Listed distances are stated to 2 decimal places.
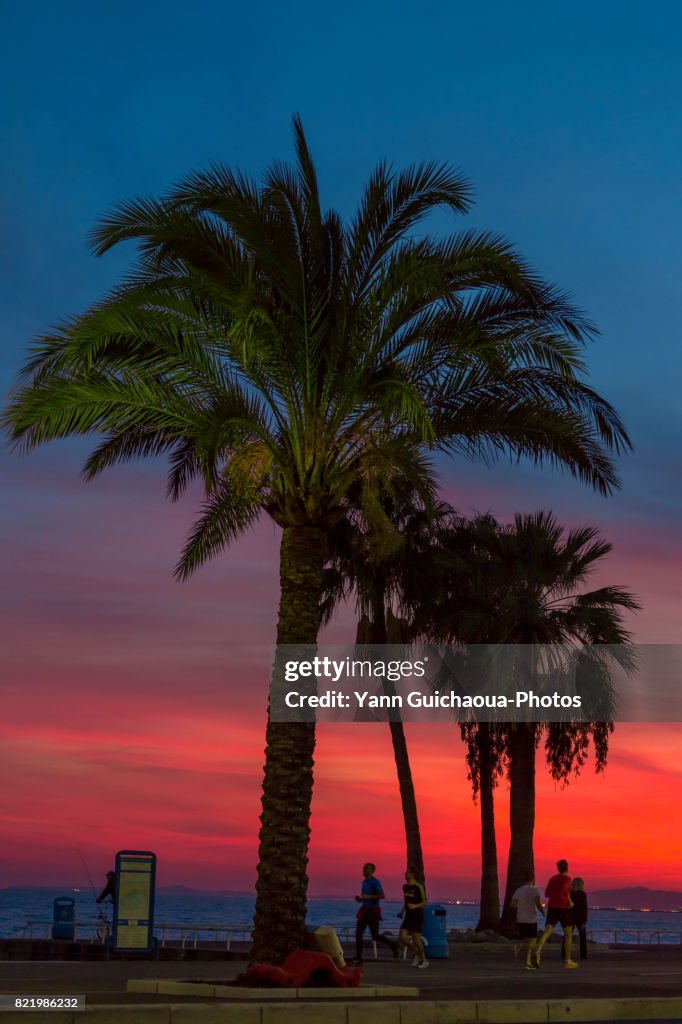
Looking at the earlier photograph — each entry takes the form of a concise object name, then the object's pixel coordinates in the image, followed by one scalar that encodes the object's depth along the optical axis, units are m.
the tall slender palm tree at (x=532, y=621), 35.16
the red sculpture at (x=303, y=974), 15.20
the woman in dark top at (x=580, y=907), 28.67
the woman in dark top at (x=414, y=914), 21.91
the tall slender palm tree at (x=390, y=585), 35.56
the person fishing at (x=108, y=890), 32.66
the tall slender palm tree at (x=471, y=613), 35.56
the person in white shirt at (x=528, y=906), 24.00
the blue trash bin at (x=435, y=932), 26.62
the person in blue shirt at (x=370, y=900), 21.86
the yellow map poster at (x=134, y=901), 22.03
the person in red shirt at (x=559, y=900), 21.39
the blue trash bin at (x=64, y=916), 30.50
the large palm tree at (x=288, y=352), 16.73
